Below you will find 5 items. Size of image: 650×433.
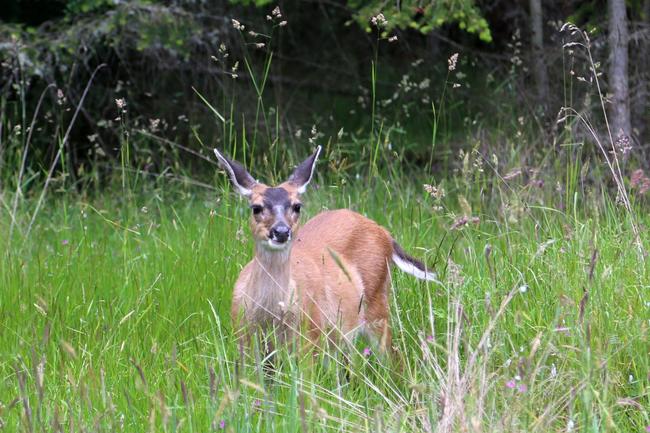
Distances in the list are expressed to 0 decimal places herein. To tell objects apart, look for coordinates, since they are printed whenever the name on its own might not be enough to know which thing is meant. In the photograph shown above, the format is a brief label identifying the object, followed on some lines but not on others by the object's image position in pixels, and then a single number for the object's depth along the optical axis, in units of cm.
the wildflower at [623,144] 956
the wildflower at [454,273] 706
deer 922
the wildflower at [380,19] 967
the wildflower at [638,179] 929
